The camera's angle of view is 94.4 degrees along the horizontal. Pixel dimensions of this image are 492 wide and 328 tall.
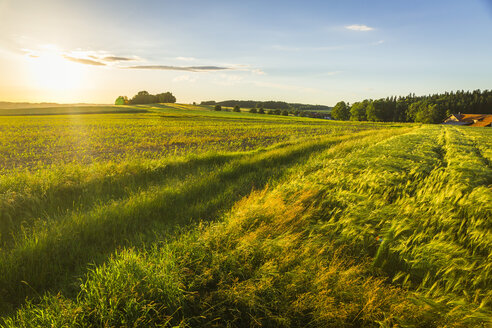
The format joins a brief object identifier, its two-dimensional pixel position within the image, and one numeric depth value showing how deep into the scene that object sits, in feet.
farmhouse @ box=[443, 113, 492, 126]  255.00
